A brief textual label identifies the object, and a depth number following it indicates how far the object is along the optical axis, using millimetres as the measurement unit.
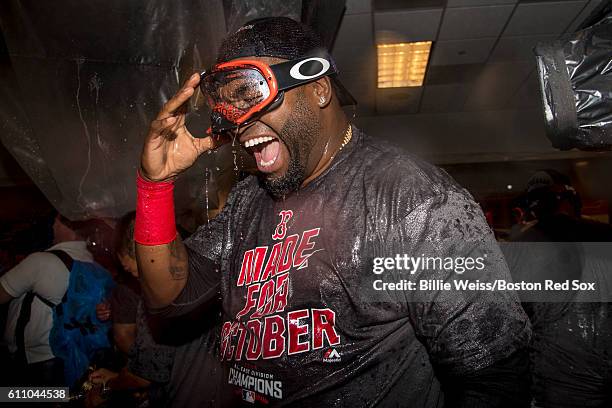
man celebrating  1371
